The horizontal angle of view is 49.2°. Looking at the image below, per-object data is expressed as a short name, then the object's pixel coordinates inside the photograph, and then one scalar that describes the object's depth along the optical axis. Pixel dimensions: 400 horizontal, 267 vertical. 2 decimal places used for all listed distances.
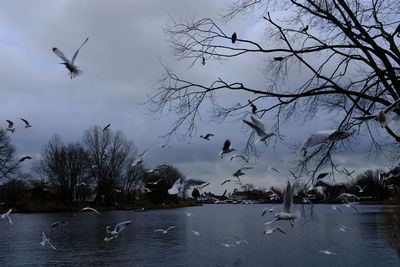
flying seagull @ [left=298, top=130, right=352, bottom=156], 4.48
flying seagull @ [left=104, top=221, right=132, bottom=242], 9.67
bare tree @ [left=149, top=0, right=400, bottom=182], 8.76
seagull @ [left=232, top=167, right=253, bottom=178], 6.20
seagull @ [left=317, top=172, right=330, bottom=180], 7.68
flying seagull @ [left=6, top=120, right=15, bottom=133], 11.25
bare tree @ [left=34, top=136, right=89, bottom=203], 78.19
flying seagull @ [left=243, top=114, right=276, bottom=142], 5.65
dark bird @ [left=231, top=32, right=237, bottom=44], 9.21
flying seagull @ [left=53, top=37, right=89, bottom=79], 6.89
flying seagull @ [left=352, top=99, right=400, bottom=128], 4.12
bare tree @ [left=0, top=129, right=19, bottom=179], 59.03
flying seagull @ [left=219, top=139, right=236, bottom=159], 6.13
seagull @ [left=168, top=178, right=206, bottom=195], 5.82
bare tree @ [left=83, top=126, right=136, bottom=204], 69.75
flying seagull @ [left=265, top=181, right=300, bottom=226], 5.12
